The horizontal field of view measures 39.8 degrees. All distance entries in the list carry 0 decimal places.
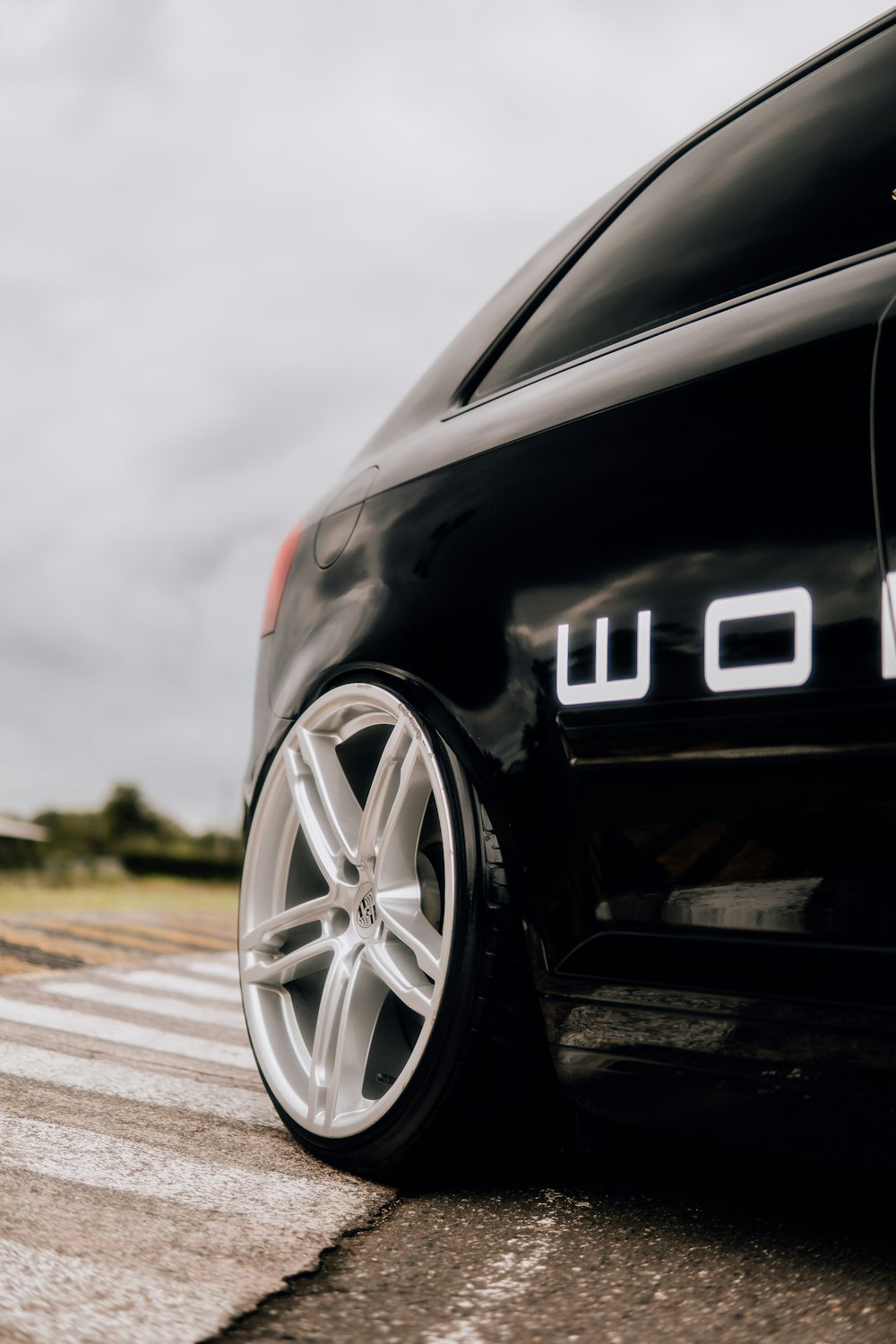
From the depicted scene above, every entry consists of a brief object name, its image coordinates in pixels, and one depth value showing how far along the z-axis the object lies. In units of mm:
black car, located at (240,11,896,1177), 1459
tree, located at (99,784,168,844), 89500
